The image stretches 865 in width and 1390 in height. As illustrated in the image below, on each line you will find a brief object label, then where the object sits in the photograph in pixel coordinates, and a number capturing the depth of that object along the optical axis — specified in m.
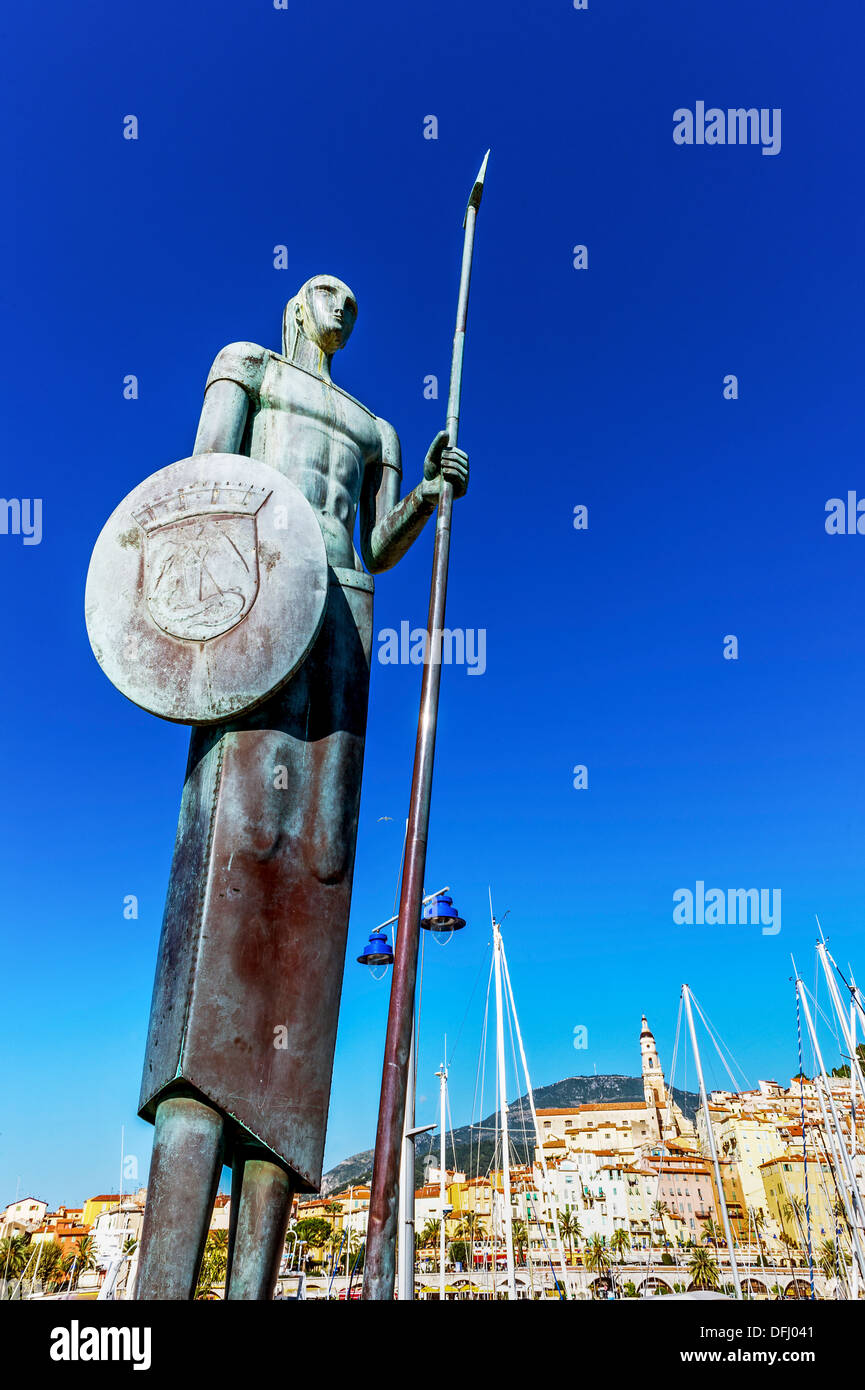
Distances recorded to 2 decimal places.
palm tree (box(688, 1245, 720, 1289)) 69.25
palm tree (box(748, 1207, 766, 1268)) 99.75
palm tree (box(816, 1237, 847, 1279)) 55.12
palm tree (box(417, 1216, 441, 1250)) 96.66
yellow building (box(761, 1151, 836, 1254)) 90.88
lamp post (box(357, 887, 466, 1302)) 10.18
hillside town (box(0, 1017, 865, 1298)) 70.62
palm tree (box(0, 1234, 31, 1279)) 64.96
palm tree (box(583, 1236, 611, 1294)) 76.58
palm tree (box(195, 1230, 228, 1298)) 57.00
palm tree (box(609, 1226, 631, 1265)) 88.93
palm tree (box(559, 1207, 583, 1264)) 88.63
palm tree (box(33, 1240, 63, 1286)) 72.56
